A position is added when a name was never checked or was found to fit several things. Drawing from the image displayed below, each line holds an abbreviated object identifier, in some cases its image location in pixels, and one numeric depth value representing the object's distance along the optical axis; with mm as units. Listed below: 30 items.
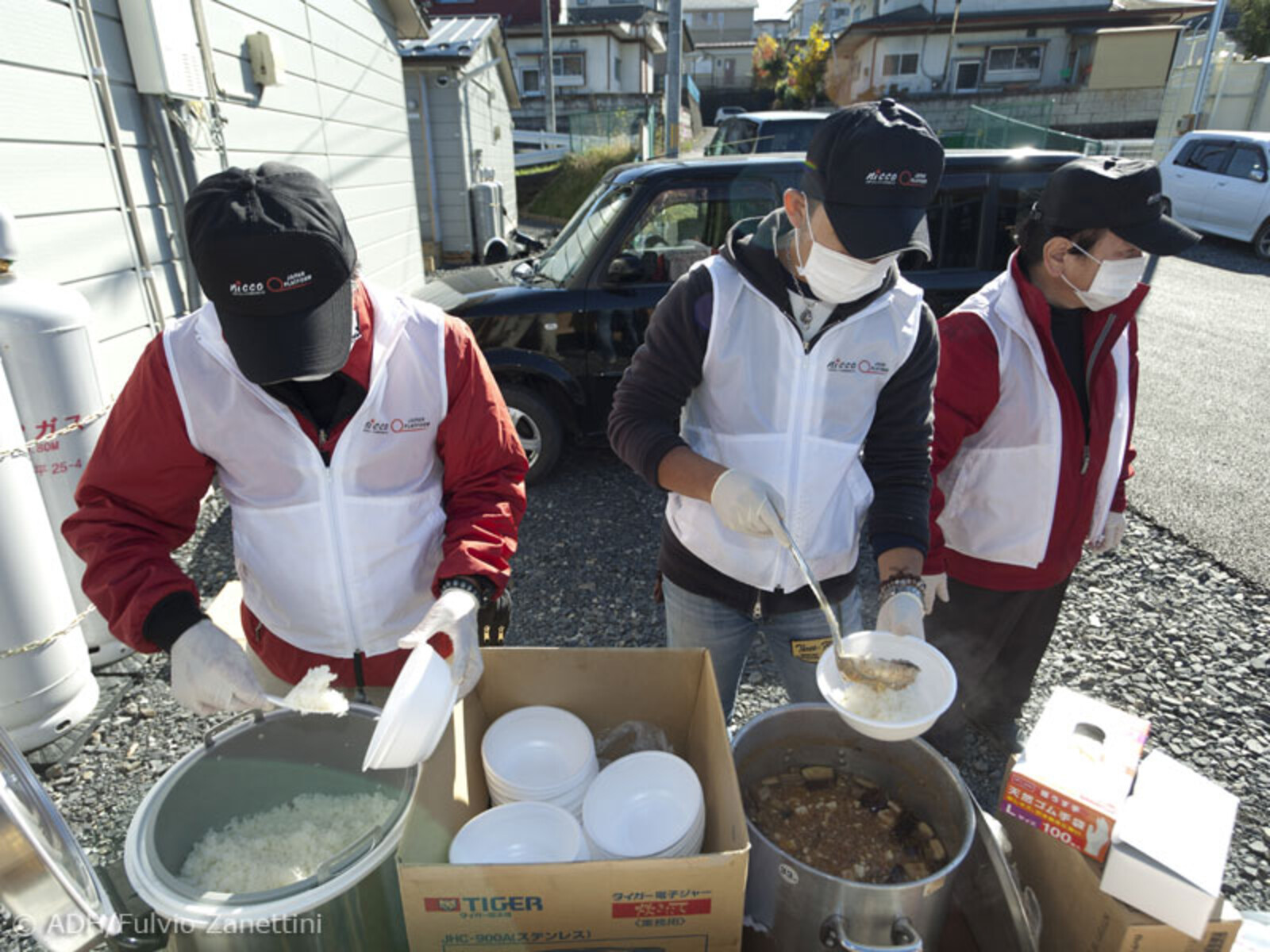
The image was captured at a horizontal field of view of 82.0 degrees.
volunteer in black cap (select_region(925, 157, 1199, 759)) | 2086
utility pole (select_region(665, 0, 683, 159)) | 12227
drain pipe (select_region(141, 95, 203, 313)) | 4668
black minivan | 4688
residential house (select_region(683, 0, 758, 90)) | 52156
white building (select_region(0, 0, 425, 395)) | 3740
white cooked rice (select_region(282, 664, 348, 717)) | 1307
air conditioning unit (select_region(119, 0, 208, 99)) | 4426
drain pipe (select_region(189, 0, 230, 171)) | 5098
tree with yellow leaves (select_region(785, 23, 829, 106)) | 35812
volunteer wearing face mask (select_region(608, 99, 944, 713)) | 1551
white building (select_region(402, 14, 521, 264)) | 12641
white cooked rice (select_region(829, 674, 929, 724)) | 1412
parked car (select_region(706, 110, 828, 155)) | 9820
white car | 12344
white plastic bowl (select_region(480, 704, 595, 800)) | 1435
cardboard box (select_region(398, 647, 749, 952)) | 1089
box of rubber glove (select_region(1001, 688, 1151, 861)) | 1194
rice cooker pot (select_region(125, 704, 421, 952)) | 1103
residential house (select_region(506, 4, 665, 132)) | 29953
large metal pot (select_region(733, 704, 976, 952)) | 1147
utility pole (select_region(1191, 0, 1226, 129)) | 18953
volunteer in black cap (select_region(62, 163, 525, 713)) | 1355
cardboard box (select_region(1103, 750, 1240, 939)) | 1075
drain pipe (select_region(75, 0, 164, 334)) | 4121
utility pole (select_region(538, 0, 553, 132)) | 22031
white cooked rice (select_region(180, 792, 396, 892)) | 1273
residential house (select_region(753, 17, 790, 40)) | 63762
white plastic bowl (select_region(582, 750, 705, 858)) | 1307
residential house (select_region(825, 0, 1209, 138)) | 30562
